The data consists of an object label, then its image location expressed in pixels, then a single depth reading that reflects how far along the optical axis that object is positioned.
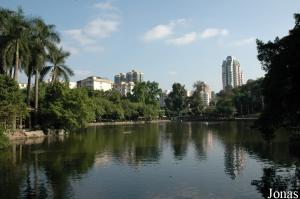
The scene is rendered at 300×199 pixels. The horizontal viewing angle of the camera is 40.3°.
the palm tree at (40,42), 69.06
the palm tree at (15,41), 63.53
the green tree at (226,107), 163.25
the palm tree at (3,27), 63.21
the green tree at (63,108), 72.56
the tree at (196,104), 193.54
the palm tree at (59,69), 77.69
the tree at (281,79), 25.14
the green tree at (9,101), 52.78
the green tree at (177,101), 194.50
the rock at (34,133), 66.56
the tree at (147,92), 170.75
